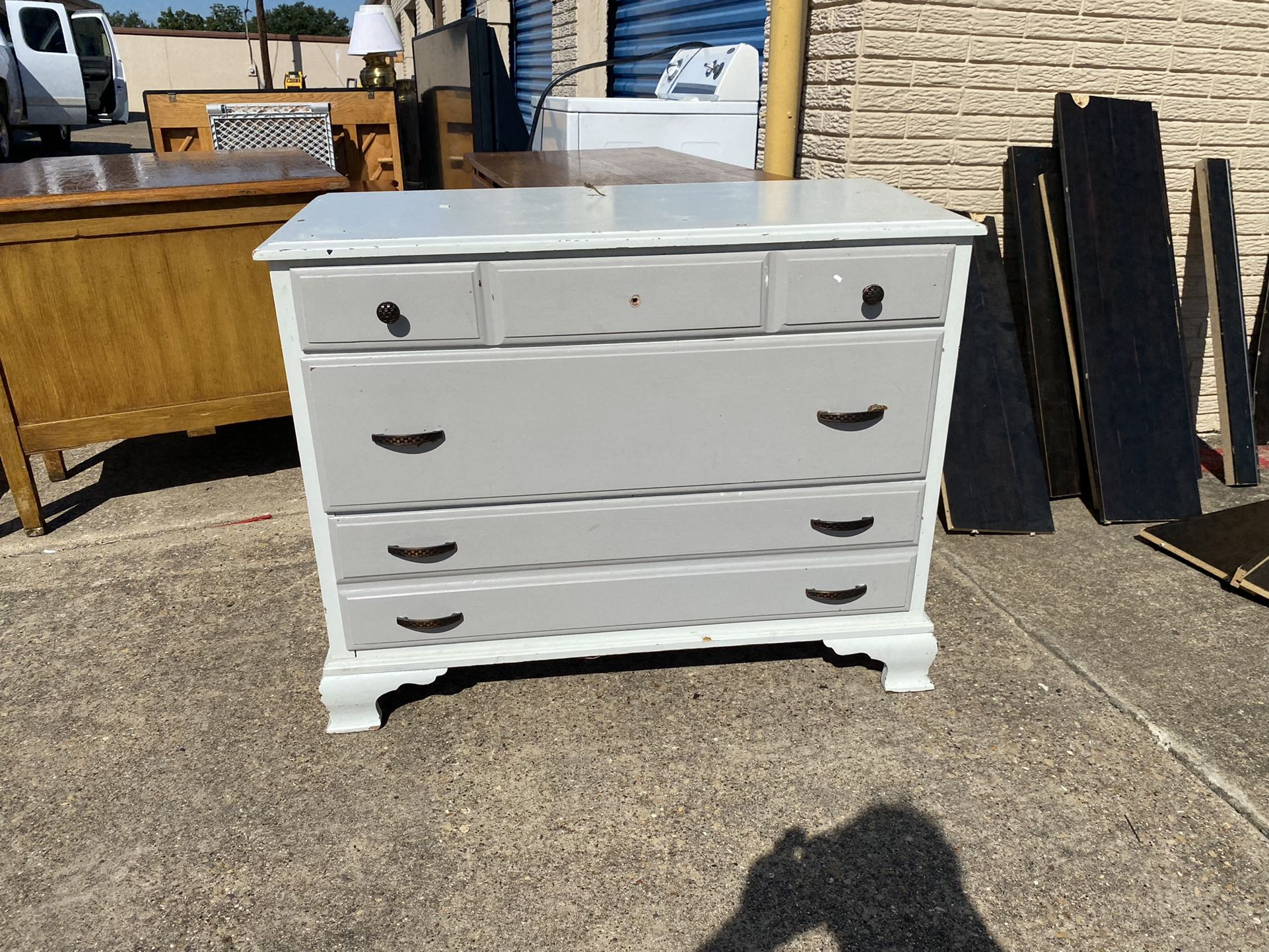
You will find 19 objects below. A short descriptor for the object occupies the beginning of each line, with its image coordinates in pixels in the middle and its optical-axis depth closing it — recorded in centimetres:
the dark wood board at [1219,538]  326
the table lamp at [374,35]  1042
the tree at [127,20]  4127
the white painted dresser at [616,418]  210
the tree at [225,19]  5406
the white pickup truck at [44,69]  1470
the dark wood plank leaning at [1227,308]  396
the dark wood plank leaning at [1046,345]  381
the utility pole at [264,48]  2398
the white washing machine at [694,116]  442
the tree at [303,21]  5353
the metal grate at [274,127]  577
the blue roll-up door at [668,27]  477
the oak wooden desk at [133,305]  324
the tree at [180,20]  5475
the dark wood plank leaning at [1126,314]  371
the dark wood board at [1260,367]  424
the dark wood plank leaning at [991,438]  359
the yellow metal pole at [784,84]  376
